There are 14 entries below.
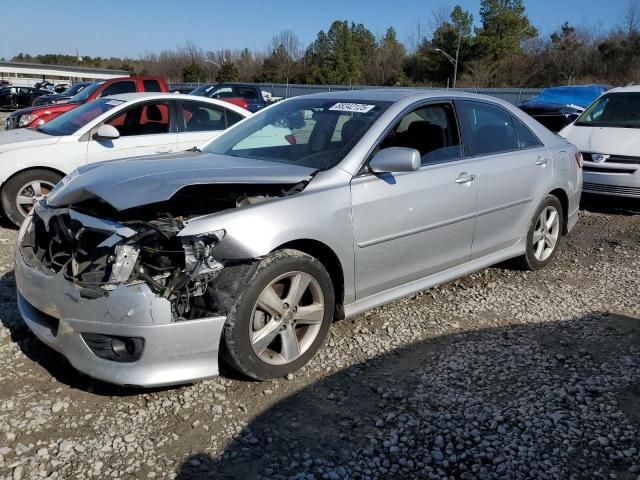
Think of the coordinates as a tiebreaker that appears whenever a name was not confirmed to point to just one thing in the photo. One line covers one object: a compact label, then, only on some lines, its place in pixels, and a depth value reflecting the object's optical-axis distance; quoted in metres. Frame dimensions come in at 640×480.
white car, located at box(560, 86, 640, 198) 7.21
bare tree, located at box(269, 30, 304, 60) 81.75
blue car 12.57
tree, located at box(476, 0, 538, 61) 61.50
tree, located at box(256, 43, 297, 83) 73.56
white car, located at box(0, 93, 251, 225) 6.12
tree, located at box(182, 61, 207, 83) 74.44
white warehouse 85.38
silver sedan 2.79
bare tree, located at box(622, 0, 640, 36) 52.61
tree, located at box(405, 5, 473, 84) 63.44
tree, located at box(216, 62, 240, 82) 69.06
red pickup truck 11.55
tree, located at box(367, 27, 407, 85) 70.44
